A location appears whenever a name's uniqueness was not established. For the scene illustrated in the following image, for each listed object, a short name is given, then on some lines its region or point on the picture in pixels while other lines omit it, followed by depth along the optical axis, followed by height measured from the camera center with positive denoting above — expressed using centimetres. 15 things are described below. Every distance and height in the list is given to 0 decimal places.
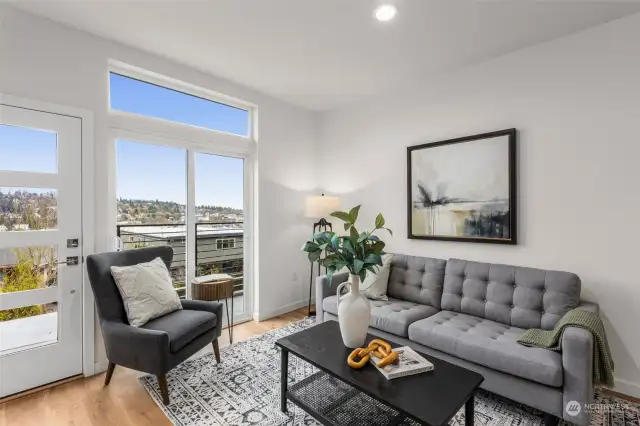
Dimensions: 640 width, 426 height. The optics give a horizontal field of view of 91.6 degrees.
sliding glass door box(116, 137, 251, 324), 288 +6
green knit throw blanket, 179 -80
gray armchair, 204 -82
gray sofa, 176 -85
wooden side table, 284 -69
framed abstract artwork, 276 +23
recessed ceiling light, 213 +141
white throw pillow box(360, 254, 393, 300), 305 -71
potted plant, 189 -30
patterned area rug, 194 -128
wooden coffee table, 141 -86
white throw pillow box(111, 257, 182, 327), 229 -60
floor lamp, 379 +9
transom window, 280 +110
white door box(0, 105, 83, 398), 217 -25
